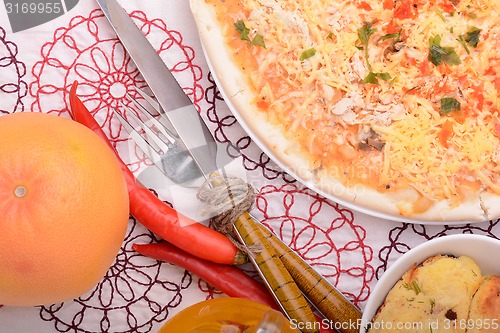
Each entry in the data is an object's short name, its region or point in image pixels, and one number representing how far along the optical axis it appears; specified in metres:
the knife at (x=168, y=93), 0.58
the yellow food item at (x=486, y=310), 0.53
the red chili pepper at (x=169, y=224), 0.57
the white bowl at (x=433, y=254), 0.54
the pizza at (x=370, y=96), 0.56
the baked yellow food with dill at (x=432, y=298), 0.53
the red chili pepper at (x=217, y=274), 0.58
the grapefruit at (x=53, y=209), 0.50
